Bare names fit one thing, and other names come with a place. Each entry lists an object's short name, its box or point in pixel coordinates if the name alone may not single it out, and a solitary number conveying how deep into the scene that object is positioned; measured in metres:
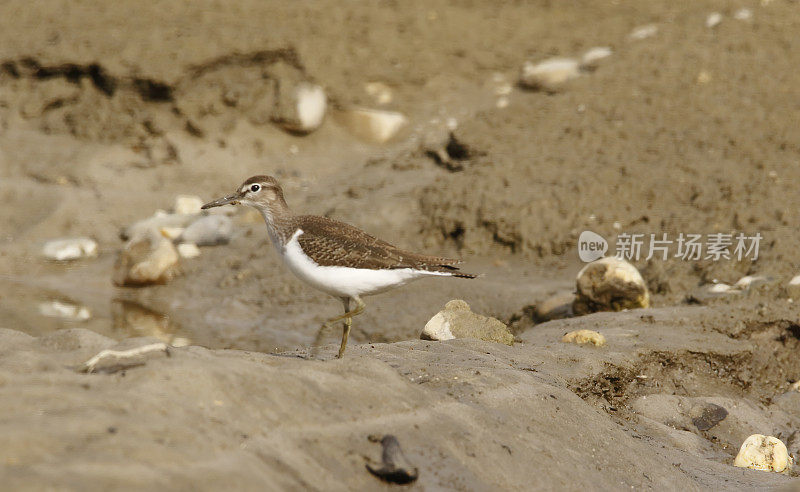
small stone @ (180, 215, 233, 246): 19.98
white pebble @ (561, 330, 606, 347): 12.41
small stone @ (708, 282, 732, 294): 14.98
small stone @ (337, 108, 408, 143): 23.84
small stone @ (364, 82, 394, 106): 24.56
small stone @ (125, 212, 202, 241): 20.19
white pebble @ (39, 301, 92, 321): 16.53
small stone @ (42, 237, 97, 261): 19.33
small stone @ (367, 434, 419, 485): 6.92
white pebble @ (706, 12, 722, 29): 23.78
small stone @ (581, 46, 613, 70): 23.45
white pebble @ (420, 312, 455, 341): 12.41
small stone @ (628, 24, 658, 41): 24.28
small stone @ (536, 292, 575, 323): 15.51
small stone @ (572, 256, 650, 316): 14.56
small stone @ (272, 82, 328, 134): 23.14
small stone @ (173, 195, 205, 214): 21.00
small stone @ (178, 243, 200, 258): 19.64
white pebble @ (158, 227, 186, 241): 20.08
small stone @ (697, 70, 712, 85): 20.87
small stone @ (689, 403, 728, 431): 11.35
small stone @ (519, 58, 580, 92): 23.17
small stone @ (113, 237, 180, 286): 18.37
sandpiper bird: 11.00
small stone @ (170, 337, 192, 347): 15.36
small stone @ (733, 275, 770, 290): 14.80
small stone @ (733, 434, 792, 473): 10.09
